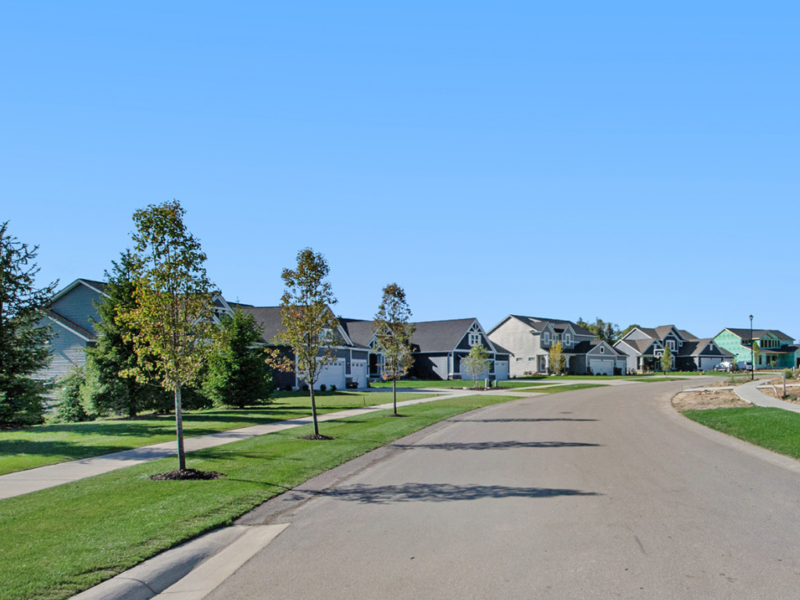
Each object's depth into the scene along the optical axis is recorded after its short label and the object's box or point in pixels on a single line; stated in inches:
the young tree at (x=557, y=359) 2896.2
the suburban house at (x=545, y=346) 3019.2
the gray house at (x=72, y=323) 1246.9
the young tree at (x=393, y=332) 1066.1
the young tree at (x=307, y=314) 719.7
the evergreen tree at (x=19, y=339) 775.1
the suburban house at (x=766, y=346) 4256.9
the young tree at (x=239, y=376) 1166.3
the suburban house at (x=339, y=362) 1786.9
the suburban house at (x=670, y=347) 3720.5
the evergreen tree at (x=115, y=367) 968.3
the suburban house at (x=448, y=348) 2554.1
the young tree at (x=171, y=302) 469.4
